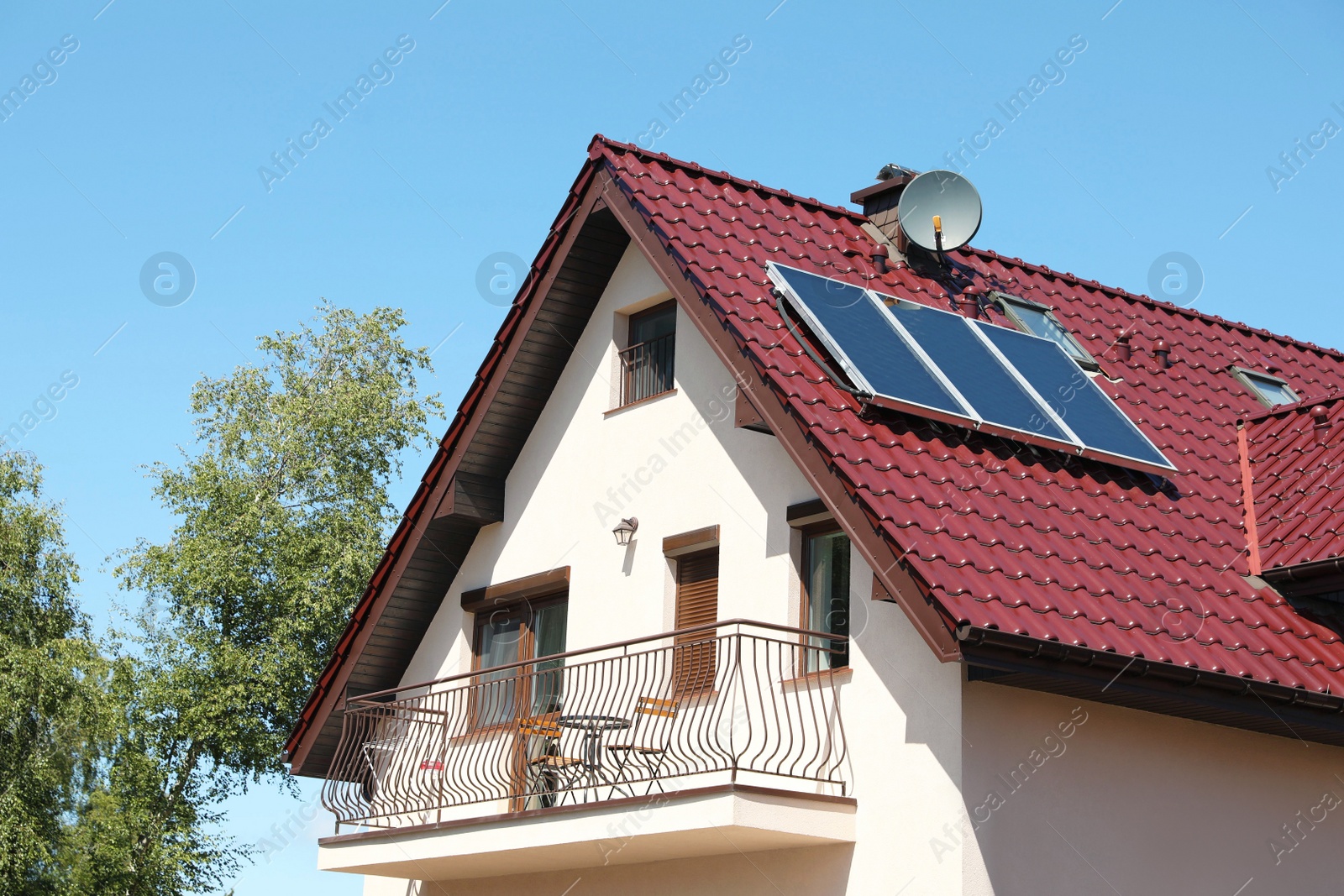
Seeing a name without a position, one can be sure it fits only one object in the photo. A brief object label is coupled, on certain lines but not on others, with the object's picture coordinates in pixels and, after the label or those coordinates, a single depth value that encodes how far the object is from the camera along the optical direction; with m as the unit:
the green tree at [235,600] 31.62
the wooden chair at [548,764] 13.45
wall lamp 14.87
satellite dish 15.80
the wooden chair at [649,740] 12.20
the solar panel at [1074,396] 13.50
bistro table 12.52
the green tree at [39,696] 28.50
